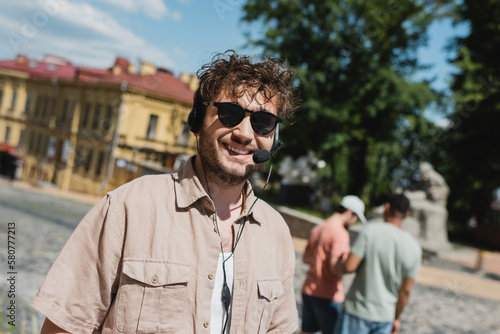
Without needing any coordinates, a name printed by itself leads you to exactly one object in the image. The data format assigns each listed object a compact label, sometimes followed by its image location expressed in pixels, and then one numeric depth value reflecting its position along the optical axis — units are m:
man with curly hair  1.79
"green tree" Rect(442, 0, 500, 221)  23.77
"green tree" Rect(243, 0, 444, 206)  18.80
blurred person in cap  4.79
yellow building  33.59
